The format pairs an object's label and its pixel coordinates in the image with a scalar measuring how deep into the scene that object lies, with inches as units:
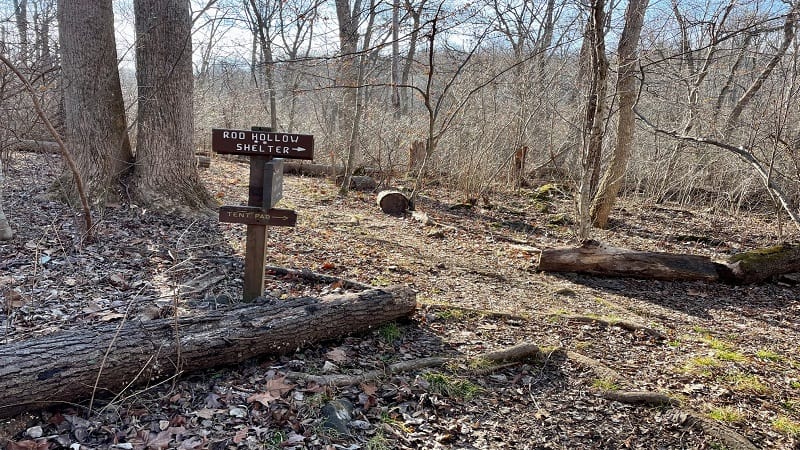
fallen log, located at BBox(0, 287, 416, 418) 103.9
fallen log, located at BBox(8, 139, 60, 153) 412.8
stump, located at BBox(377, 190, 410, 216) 391.9
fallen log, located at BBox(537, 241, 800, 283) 257.6
